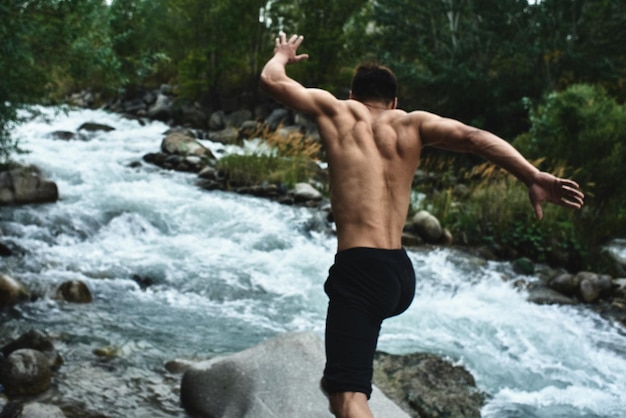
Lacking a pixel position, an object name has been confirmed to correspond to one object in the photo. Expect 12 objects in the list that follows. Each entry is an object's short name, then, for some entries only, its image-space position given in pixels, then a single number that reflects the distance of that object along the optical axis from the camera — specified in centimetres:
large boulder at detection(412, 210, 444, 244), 933
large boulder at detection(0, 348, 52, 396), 405
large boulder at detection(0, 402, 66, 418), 344
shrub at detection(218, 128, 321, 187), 1215
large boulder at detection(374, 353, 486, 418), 417
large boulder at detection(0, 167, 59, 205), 909
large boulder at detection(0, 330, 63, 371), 453
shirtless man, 226
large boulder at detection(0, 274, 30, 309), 586
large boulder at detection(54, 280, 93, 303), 617
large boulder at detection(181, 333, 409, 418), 359
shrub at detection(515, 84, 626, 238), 941
